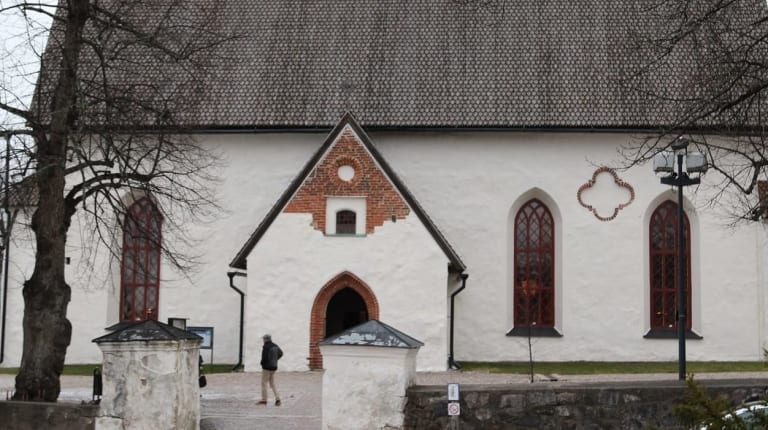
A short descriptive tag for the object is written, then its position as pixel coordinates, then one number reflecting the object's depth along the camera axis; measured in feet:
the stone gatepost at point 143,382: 43.11
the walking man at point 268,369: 59.16
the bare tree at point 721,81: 43.37
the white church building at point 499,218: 87.56
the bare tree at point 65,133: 51.19
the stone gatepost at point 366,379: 42.24
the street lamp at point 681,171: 57.21
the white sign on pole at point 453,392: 39.81
